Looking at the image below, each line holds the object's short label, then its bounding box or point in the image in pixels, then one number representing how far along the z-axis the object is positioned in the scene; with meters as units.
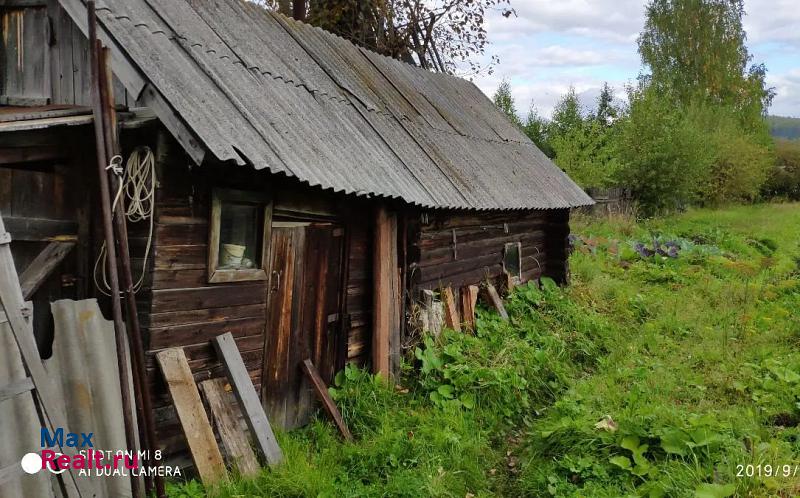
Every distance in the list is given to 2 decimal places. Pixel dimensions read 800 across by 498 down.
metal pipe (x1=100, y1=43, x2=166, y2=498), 3.94
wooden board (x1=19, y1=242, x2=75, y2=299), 4.09
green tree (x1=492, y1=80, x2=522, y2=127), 34.34
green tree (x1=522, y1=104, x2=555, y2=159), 35.59
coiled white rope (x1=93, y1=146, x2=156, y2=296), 4.25
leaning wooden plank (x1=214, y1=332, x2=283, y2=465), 4.69
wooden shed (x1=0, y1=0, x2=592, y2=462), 4.27
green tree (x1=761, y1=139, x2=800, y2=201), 32.09
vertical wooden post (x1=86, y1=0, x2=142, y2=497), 3.84
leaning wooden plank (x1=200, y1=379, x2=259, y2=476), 4.56
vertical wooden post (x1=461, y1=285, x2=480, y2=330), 8.09
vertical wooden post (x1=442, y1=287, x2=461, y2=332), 7.56
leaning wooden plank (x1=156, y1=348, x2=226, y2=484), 4.30
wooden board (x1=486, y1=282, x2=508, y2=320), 8.63
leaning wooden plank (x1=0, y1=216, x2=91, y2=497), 3.50
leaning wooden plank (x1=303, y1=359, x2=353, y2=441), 5.55
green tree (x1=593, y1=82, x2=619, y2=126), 36.98
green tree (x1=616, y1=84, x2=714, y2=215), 22.34
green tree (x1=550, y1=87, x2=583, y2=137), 33.00
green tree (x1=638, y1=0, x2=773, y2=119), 32.97
